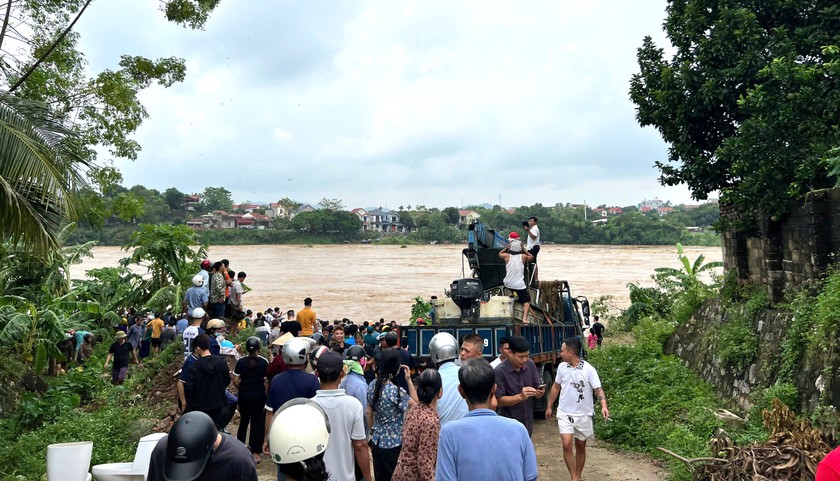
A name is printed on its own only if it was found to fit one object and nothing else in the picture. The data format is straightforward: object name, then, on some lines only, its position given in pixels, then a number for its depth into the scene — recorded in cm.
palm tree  710
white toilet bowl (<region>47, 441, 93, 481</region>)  504
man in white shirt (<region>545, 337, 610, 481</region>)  652
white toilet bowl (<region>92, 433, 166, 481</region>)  439
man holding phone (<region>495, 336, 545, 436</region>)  579
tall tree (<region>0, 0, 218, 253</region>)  719
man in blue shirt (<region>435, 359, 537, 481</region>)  321
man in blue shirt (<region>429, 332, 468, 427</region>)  468
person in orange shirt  1116
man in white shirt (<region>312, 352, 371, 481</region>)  435
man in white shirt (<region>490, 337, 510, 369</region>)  615
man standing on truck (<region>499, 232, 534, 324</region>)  1082
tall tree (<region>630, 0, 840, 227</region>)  913
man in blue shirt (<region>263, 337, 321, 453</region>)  521
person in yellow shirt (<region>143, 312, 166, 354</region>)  1352
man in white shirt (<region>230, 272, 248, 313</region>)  1235
